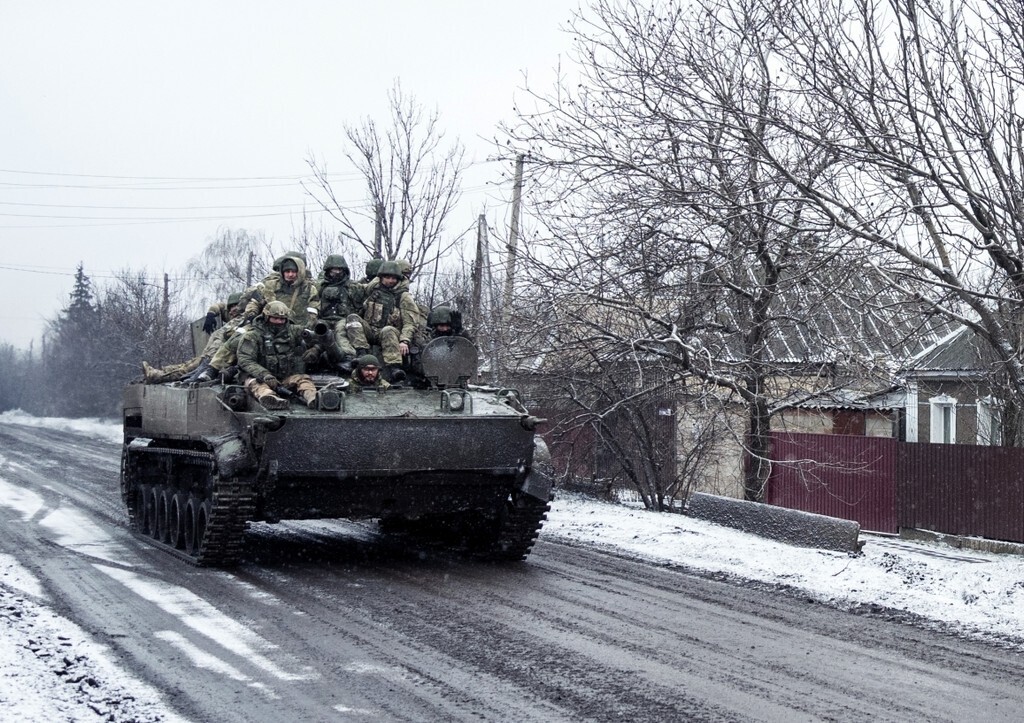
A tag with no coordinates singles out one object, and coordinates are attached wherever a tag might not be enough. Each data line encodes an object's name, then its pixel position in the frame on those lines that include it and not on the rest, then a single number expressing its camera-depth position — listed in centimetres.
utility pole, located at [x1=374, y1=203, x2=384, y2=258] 2000
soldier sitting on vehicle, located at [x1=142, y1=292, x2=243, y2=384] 1201
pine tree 5419
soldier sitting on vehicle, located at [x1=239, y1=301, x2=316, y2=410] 1023
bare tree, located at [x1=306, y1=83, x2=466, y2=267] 2009
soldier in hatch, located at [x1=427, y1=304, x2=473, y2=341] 1159
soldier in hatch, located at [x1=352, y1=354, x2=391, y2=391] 1069
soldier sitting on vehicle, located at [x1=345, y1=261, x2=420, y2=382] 1133
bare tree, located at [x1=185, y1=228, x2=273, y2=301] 6391
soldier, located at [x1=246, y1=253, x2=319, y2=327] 1176
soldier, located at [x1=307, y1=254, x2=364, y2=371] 1187
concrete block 1177
